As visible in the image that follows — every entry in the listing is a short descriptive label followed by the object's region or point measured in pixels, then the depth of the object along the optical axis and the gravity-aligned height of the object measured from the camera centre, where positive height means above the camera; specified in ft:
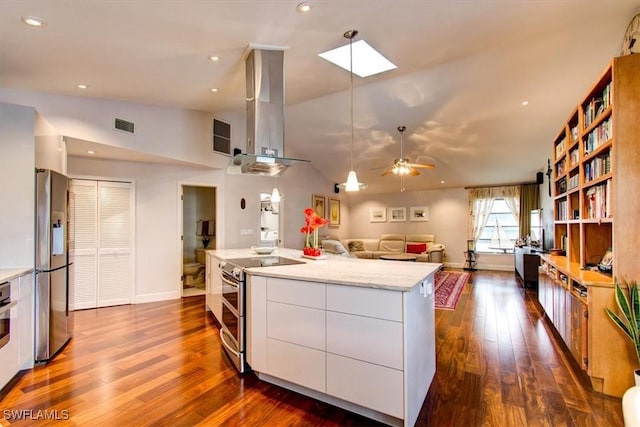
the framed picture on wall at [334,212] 29.73 +0.49
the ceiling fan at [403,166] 17.47 +2.84
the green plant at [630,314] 6.75 -2.16
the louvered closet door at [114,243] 15.19 -1.23
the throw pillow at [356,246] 30.45 -2.81
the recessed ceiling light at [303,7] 7.21 +4.90
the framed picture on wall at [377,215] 32.14 +0.21
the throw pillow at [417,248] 27.99 -2.79
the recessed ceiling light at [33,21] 7.21 +4.61
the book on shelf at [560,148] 13.21 +2.97
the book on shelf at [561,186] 12.64 +1.28
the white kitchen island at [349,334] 6.08 -2.55
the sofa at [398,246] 26.63 -2.74
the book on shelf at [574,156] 10.71 +2.14
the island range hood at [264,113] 9.51 +3.39
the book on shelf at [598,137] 8.19 +2.24
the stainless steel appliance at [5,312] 7.73 -2.32
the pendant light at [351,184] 9.83 +1.06
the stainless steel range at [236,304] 8.53 -2.50
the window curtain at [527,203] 25.35 +1.09
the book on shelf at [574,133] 10.94 +2.98
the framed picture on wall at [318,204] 26.61 +1.19
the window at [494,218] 26.76 -0.14
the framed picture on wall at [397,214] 31.19 +0.28
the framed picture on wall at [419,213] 30.22 +0.37
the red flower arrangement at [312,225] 10.87 -0.27
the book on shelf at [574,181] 10.82 +1.24
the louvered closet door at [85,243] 14.61 -1.17
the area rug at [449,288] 15.97 -4.43
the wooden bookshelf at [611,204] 7.35 +0.30
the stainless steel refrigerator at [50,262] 9.29 -1.35
